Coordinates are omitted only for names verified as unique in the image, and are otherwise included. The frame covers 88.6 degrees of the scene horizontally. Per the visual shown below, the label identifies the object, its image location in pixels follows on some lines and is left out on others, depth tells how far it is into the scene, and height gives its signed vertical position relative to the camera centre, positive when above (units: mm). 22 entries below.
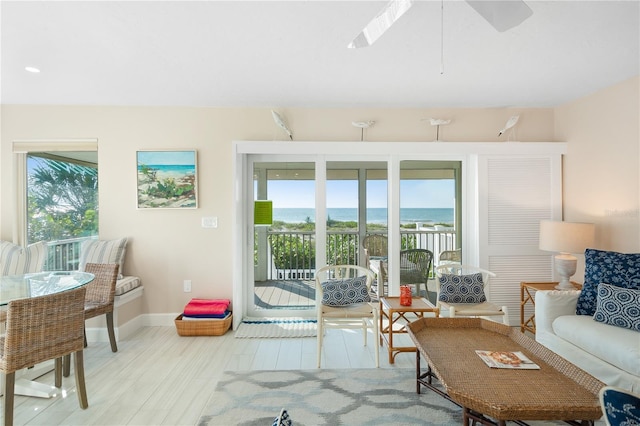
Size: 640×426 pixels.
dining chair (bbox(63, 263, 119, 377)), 3021 -724
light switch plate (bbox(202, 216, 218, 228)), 3742 -114
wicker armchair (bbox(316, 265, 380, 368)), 2807 -825
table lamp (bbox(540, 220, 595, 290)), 3014 -292
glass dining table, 2236 -524
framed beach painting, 3684 +377
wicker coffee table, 1429 -865
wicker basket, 3426 -1194
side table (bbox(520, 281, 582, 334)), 3287 -895
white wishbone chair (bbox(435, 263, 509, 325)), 2924 -816
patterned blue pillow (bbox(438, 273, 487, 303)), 3111 -752
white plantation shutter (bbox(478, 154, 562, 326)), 3717 -62
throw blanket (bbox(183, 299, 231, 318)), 3455 -1015
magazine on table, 1809 -858
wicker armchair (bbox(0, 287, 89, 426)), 1828 -714
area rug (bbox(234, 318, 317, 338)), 3463 -1278
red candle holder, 2883 -757
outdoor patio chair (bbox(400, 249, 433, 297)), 3885 -650
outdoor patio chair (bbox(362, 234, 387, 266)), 3910 -411
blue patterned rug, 2049 -1293
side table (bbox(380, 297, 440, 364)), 2760 -835
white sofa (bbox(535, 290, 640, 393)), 1995 -895
